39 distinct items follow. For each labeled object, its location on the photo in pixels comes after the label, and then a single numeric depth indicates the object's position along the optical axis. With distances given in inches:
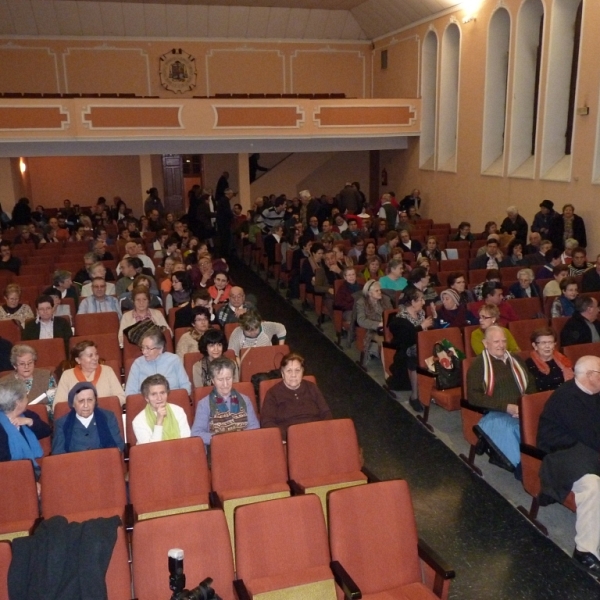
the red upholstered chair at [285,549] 103.0
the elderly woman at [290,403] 153.2
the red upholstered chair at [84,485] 122.8
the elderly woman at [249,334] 194.7
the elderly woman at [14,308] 221.8
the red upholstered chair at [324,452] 135.6
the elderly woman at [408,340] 205.9
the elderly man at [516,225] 380.2
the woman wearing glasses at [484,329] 191.3
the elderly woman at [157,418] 141.8
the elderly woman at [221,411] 148.7
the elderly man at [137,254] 299.2
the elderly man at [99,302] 233.5
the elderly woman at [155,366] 168.6
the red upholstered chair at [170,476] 124.7
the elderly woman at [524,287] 248.4
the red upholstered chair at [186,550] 100.8
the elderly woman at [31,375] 160.1
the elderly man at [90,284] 248.4
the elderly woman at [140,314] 209.6
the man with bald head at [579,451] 127.6
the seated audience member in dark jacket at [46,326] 206.2
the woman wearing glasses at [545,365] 169.6
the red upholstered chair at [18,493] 120.8
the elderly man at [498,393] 157.1
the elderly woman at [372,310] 234.8
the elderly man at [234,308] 217.6
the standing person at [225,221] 465.8
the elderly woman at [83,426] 136.6
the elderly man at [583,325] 202.7
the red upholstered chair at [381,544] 106.3
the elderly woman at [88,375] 158.2
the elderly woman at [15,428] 132.6
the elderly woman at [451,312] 216.7
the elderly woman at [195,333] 193.2
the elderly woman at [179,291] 244.4
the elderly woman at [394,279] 258.5
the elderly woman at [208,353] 170.4
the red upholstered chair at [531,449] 142.6
